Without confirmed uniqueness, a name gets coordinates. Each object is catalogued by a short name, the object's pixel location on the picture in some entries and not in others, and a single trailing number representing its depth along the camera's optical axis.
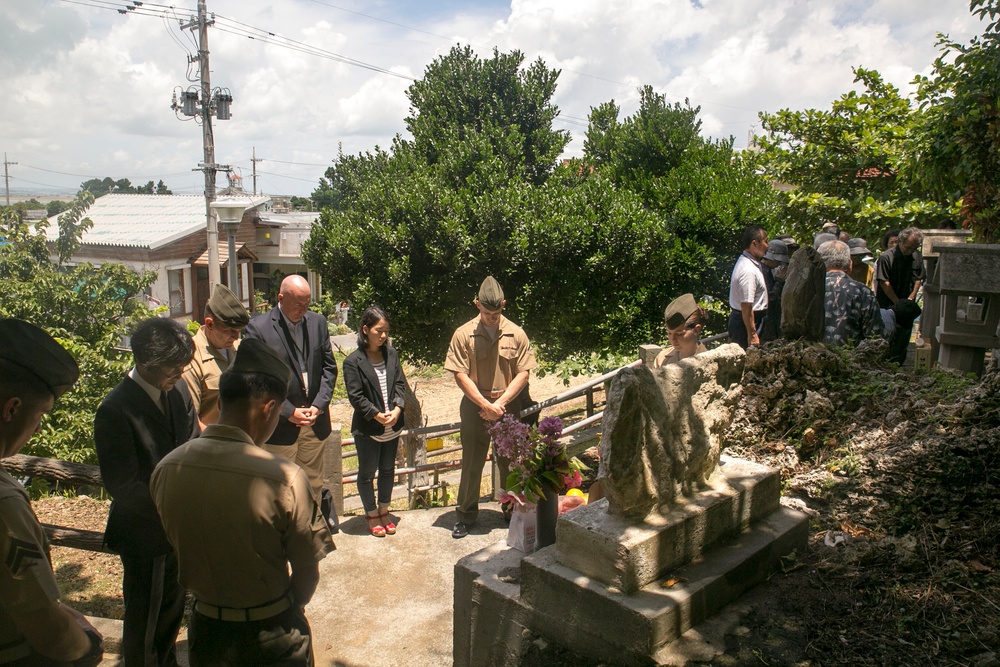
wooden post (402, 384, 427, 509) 7.20
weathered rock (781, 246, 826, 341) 4.71
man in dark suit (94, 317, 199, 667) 3.24
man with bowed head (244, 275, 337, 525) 4.96
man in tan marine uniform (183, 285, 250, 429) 4.38
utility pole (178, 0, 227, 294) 14.75
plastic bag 4.04
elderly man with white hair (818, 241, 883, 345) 5.44
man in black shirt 7.45
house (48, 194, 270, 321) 19.09
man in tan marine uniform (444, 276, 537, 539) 5.49
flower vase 4.05
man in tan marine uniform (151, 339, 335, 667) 2.48
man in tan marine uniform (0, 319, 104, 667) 2.01
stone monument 3.00
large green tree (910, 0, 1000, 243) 6.14
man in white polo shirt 6.17
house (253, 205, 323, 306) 29.15
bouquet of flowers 4.08
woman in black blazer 5.39
